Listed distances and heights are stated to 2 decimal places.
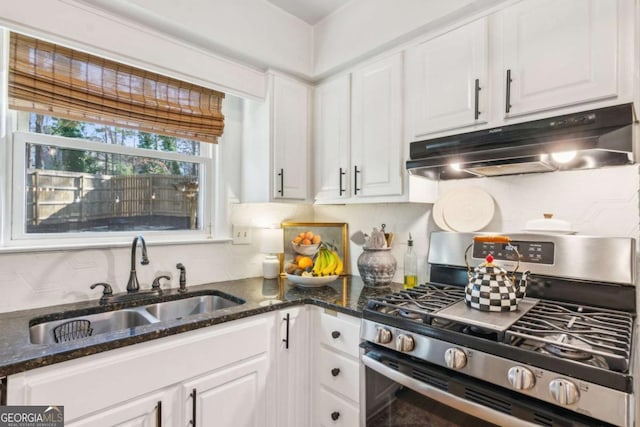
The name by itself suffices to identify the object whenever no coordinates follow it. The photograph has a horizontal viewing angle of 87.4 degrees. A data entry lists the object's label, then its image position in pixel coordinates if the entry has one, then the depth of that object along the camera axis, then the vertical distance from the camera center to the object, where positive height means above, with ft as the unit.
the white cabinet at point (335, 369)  4.69 -2.32
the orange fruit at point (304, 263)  6.57 -0.99
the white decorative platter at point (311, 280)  6.15 -1.25
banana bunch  6.58 -1.04
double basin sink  4.43 -1.59
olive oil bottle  6.01 -1.00
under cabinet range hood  3.41 +0.79
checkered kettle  3.94 -0.92
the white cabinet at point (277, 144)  6.50 +1.38
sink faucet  5.36 -1.02
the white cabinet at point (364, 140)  5.58 +1.35
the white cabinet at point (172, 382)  3.28 -1.94
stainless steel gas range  2.74 -1.26
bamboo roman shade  4.59 +1.87
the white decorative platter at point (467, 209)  5.31 +0.07
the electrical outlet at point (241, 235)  6.94 -0.48
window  4.78 +1.10
